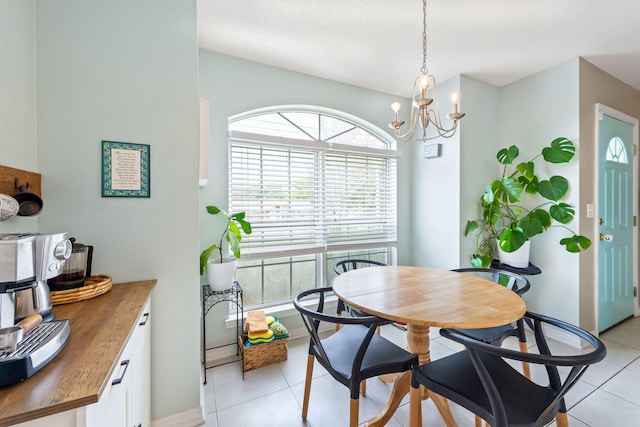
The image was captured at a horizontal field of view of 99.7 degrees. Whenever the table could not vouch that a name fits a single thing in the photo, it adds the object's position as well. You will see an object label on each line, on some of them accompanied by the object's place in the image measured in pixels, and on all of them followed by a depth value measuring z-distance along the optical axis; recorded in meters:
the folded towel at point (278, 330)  2.34
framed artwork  1.47
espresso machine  0.67
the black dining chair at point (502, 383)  0.97
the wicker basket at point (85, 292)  1.18
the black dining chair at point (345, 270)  2.14
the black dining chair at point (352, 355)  1.29
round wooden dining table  1.24
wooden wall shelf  1.08
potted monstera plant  2.44
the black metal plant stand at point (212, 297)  2.13
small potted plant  2.07
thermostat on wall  3.06
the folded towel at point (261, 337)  2.23
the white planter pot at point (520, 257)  2.61
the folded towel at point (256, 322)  2.26
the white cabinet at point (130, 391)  0.75
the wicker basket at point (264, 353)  2.20
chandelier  1.62
